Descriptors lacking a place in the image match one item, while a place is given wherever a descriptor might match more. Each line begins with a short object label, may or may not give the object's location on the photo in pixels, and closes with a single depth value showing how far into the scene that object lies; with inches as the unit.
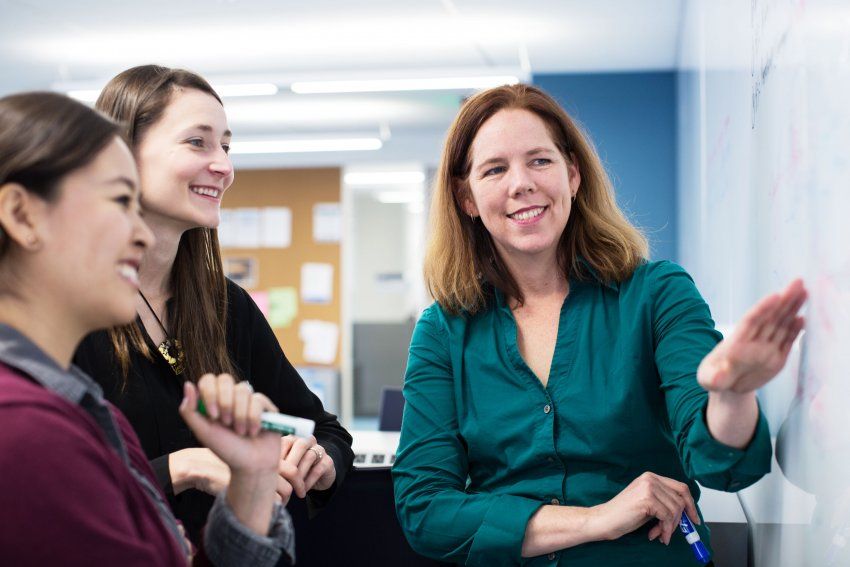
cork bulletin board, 345.1
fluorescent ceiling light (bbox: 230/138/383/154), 313.4
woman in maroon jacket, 32.9
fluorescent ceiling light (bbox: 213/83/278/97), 211.5
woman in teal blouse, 58.1
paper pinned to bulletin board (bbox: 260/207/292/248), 346.3
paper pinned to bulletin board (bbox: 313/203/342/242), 342.6
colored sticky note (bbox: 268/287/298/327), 346.3
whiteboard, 39.1
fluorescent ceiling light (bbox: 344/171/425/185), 405.6
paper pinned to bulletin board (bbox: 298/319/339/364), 345.1
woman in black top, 66.4
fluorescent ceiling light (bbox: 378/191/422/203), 528.5
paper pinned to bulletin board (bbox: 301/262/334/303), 343.9
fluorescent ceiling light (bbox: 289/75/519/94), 206.5
